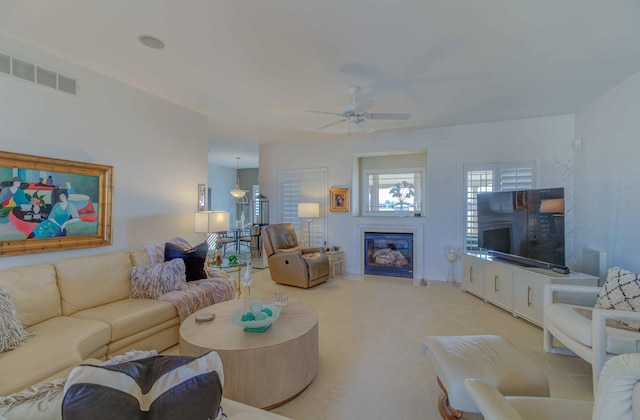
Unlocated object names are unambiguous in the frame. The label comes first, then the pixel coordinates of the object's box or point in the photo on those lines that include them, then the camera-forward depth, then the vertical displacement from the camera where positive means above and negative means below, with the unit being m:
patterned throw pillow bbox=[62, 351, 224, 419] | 0.76 -0.53
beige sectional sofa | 1.77 -0.90
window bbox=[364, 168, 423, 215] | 5.86 +0.40
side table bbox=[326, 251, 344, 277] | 5.62 -1.06
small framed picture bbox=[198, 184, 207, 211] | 4.54 +0.16
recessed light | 2.50 +1.45
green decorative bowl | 2.11 -0.84
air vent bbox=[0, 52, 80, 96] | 2.53 +1.22
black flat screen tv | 3.40 -0.22
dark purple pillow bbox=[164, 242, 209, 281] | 3.34 -0.58
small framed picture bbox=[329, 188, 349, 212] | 5.95 +0.18
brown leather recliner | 4.84 -0.89
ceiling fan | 3.42 +1.12
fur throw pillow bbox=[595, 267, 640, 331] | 2.33 -0.70
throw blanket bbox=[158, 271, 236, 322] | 2.87 -0.91
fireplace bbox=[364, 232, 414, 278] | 5.66 -0.91
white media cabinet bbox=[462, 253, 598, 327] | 3.16 -0.95
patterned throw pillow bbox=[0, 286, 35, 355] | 1.86 -0.79
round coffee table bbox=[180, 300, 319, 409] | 1.90 -0.99
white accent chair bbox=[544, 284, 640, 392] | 2.01 -0.92
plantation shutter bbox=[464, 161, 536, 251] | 4.71 +0.46
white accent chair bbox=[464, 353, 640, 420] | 0.88 -0.80
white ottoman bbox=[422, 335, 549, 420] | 1.65 -0.96
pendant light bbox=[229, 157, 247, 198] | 8.38 +0.42
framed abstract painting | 2.51 +0.02
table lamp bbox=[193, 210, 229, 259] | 3.86 -0.20
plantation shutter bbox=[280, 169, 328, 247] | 6.21 +0.23
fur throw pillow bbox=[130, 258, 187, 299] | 2.93 -0.74
